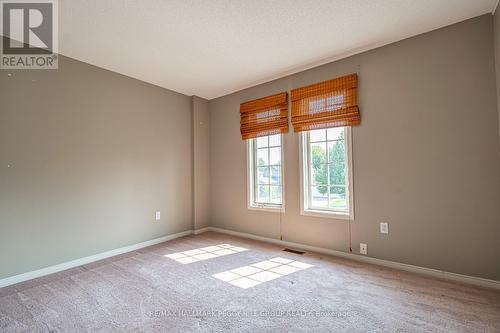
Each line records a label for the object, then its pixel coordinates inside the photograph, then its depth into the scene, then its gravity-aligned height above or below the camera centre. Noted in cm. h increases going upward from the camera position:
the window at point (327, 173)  309 +0
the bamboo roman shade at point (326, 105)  299 +92
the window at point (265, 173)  383 +2
